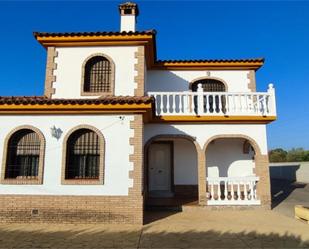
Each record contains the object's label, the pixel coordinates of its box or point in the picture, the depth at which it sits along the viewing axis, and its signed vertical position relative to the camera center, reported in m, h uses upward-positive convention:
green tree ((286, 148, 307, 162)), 36.03 +2.04
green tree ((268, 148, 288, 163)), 40.22 +2.06
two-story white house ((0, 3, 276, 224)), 7.99 +1.26
